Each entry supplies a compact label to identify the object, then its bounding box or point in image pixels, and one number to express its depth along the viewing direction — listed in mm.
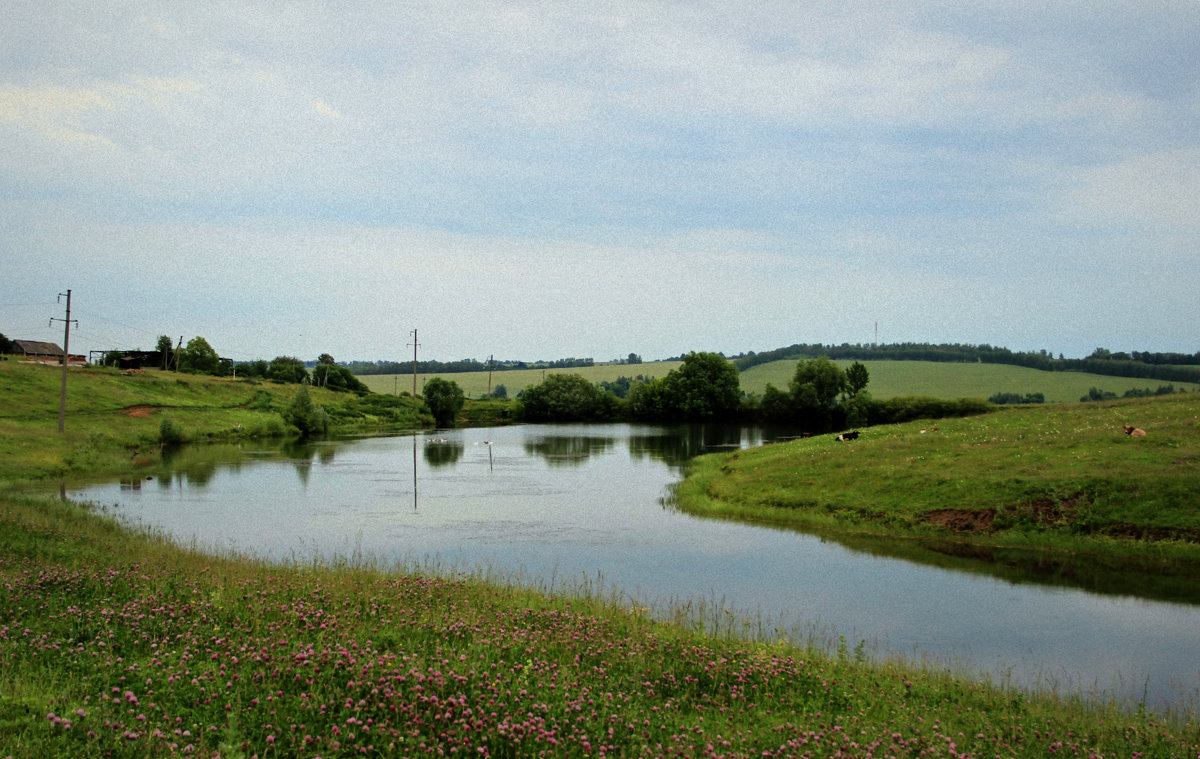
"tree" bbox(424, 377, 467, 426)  122750
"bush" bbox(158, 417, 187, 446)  69438
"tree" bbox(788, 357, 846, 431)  112250
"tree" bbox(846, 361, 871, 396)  118500
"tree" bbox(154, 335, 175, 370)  135500
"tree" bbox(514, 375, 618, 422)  135375
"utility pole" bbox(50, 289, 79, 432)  58094
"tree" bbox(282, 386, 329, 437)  91438
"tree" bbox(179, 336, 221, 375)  134500
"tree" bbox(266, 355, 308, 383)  155612
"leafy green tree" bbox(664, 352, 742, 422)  123062
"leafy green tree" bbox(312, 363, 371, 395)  151050
